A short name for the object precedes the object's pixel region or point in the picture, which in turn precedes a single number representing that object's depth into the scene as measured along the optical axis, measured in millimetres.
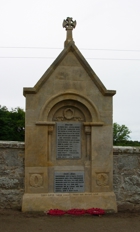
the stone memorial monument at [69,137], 7750
